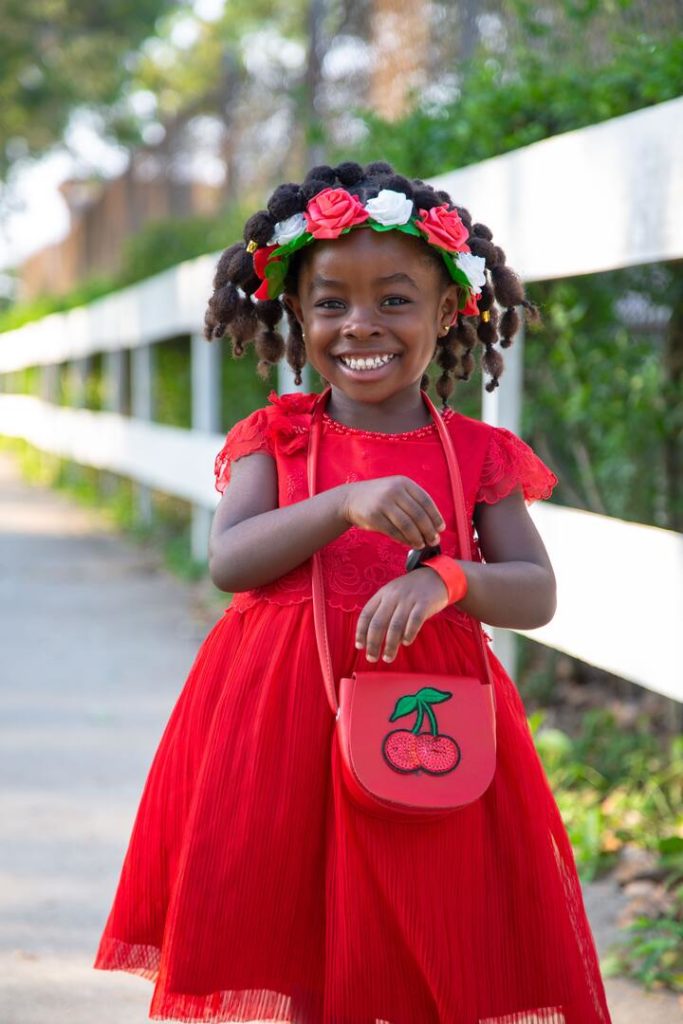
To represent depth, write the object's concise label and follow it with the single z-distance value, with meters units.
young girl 2.31
